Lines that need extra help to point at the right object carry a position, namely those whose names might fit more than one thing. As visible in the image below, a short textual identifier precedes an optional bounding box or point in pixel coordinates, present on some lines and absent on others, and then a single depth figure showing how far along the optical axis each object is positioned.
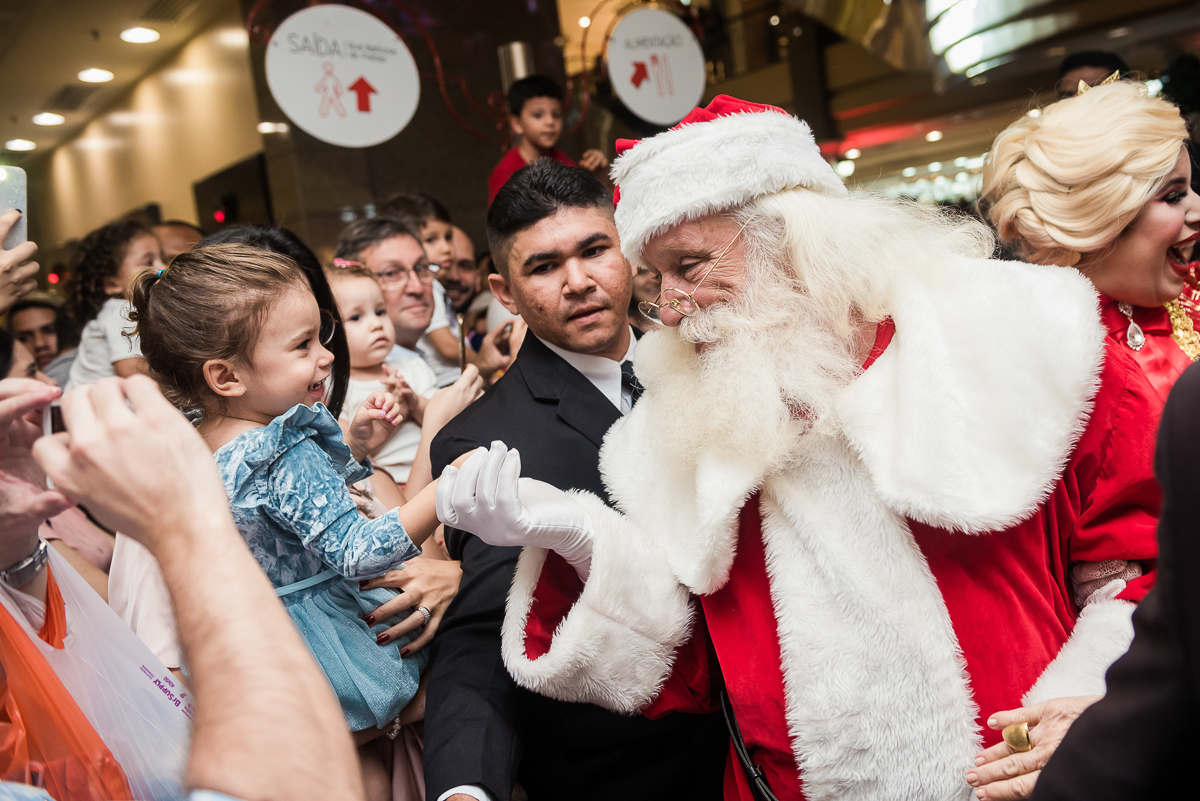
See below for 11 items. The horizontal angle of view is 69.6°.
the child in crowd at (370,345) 2.85
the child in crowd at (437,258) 3.86
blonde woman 1.72
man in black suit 1.69
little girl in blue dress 1.57
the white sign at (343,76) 3.99
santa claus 1.34
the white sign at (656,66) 5.41
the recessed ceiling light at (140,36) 5.72
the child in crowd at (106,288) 3.31
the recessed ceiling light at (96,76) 6.00
